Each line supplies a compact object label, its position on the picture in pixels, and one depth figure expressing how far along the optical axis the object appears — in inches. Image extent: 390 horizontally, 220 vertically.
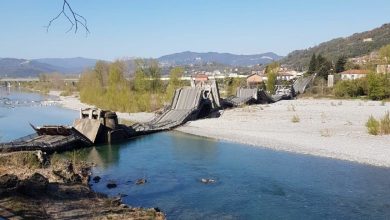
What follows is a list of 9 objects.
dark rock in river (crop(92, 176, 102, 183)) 883.6
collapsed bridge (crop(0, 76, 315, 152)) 1243.2
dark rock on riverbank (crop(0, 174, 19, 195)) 580.4
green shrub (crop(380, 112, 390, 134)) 1321.4
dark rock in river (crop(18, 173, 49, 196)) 615.4
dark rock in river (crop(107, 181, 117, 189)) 833.5
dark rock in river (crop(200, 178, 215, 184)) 863.7
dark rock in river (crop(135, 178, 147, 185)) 860.6
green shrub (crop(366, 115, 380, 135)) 1331.2
